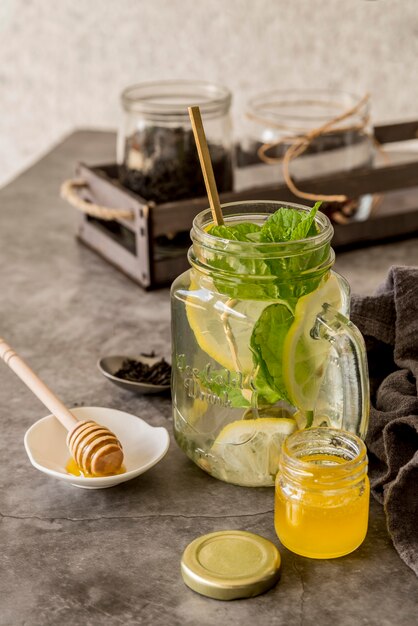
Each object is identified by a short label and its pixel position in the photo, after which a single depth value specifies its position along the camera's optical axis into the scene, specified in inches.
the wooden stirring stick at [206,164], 26.5
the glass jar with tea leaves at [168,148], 36.7
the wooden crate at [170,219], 35.6
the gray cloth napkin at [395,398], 25.7
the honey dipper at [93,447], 26.7
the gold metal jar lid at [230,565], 24.2
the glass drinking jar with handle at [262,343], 25.9
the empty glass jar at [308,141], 38.3
